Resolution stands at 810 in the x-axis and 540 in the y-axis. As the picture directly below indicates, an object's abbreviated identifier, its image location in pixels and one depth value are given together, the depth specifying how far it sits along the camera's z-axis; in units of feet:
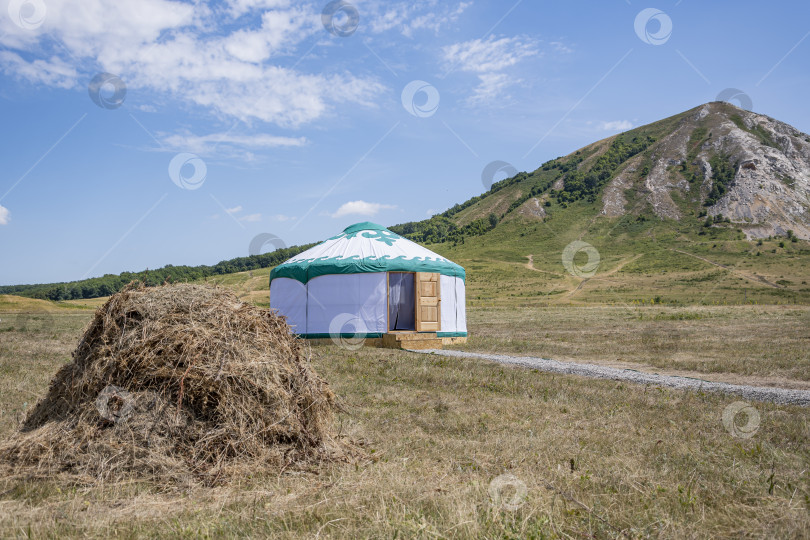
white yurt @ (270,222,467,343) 50.39
